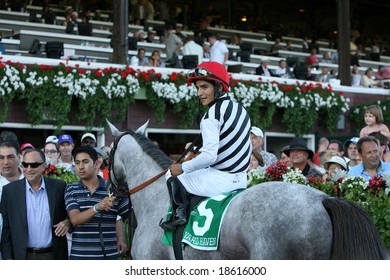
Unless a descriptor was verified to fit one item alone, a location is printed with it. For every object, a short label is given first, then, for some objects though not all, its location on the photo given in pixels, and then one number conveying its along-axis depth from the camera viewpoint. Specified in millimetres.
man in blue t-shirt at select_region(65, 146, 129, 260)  11654
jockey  10132
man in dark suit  11330
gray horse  8830
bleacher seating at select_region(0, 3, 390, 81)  33837
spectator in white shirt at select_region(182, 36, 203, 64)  35847
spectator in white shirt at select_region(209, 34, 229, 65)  35424
